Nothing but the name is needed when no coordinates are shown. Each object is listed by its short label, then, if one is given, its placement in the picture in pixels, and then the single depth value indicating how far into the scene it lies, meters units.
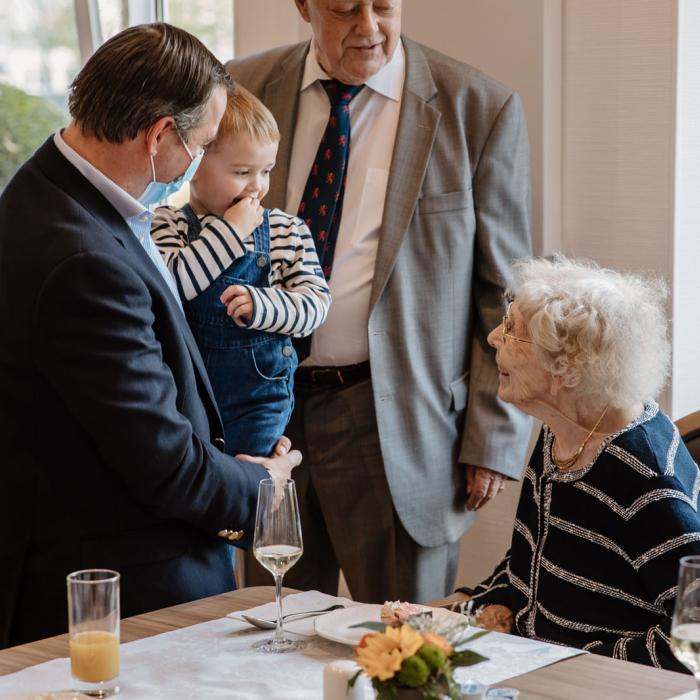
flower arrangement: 2.17
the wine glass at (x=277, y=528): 2.64
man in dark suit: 2.77
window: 5.34
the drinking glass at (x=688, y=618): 2.26
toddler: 3.26
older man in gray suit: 3.62
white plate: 2.64
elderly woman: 2.88
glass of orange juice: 2.47
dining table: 2.50
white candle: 2.38
